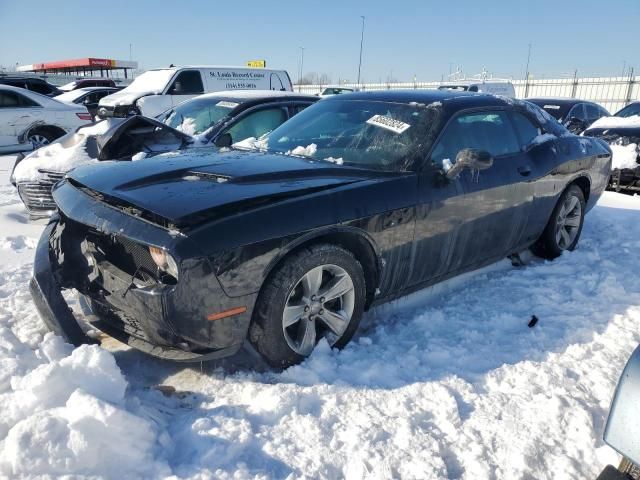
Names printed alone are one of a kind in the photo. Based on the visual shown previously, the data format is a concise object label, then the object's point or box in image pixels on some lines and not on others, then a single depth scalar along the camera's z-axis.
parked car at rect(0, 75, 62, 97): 15.25
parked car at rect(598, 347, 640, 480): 1.58
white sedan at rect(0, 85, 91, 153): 10.70
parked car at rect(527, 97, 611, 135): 13.62
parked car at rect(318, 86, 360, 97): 25.84
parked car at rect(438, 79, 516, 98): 19.74
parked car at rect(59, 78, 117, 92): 21.24
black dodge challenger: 2.38
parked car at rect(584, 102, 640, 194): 7.54
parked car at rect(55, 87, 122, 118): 15.33
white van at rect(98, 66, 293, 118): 10.73
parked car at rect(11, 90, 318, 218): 4.80
